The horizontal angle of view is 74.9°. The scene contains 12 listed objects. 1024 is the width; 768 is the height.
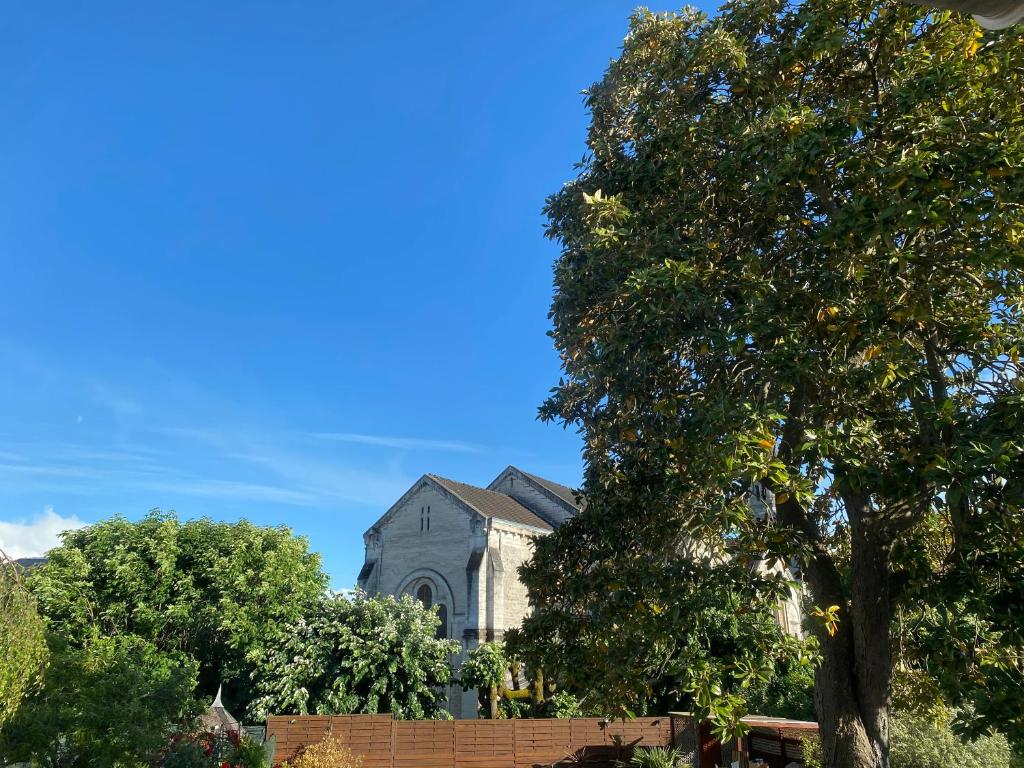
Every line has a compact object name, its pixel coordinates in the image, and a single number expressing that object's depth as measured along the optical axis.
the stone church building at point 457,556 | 33.91
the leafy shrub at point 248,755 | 17.06
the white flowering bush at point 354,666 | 23.91
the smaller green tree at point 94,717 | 11.16
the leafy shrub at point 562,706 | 25.36
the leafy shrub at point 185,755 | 14.48
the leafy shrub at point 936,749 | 13.64
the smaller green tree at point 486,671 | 26.03
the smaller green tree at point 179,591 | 27.53
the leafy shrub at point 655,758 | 18.31
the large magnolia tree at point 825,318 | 7.04
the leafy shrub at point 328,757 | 18.17
